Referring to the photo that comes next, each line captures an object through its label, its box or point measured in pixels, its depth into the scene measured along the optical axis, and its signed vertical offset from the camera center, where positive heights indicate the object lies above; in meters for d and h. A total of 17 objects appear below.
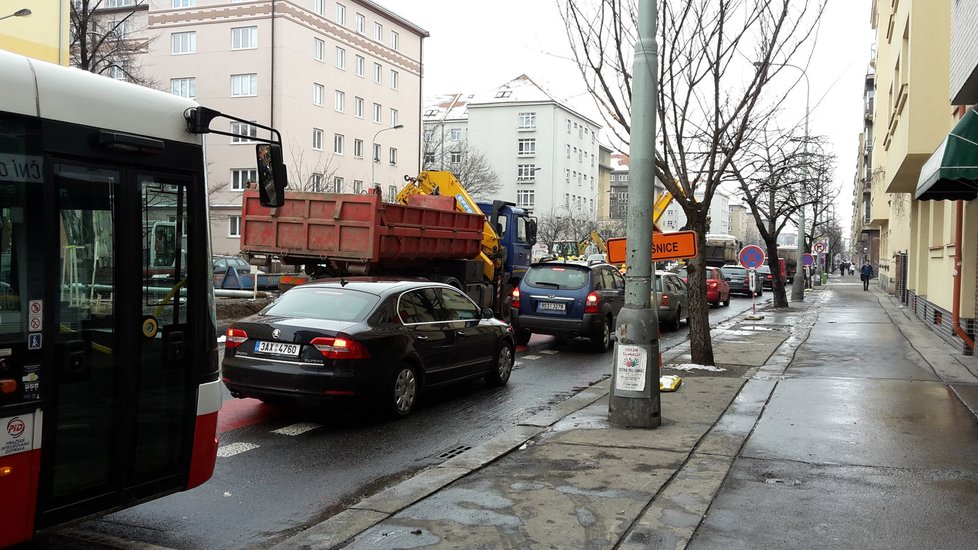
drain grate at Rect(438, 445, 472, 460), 7.14 -1.77
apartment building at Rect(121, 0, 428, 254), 47.19 +10.72
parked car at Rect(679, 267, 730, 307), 28.70 -0.99
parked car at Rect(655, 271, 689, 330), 19.67 -0.97
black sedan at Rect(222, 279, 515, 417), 7.75 -0.92
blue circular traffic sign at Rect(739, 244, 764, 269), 22.05 +0.14
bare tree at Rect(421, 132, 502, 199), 59.84 +6.95
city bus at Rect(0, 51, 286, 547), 3.79 -0.27
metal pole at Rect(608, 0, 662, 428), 7.73 -0.21
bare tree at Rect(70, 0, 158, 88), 25.36 +8.13
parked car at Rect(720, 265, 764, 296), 37.38 -0.79
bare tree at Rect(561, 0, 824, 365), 10.89 +2.58
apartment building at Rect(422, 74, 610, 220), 81.69 +11.94
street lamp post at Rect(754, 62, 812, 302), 33.91 -0.80
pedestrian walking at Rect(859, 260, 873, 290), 47.16 -0.55
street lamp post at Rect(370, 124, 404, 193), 52.74 +6.46
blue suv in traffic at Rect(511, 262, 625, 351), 15.08 -0.85
